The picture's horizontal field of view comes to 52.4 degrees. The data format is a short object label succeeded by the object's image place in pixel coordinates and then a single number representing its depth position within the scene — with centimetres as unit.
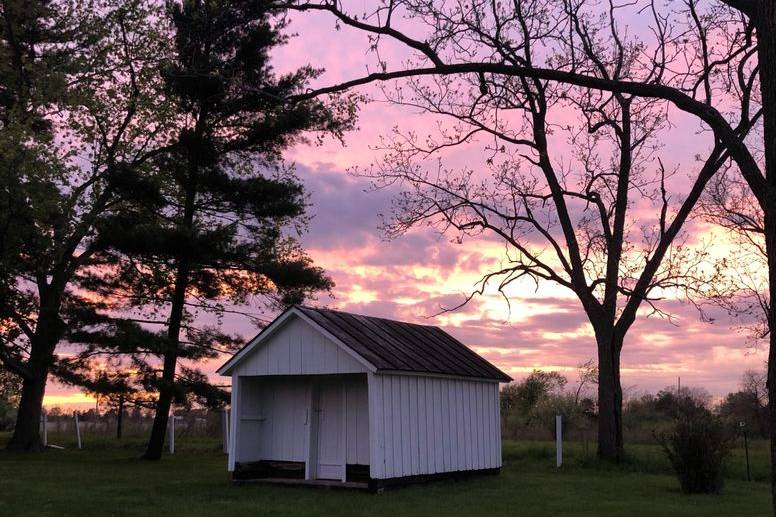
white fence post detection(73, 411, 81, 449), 3117
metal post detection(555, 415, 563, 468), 2230
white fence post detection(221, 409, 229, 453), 2710
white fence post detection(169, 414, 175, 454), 2816
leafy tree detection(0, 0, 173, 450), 2470
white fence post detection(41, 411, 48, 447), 3178
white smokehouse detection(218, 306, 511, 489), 1599
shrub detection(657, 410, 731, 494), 1552
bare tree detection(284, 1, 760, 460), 2058
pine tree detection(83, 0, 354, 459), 2330
